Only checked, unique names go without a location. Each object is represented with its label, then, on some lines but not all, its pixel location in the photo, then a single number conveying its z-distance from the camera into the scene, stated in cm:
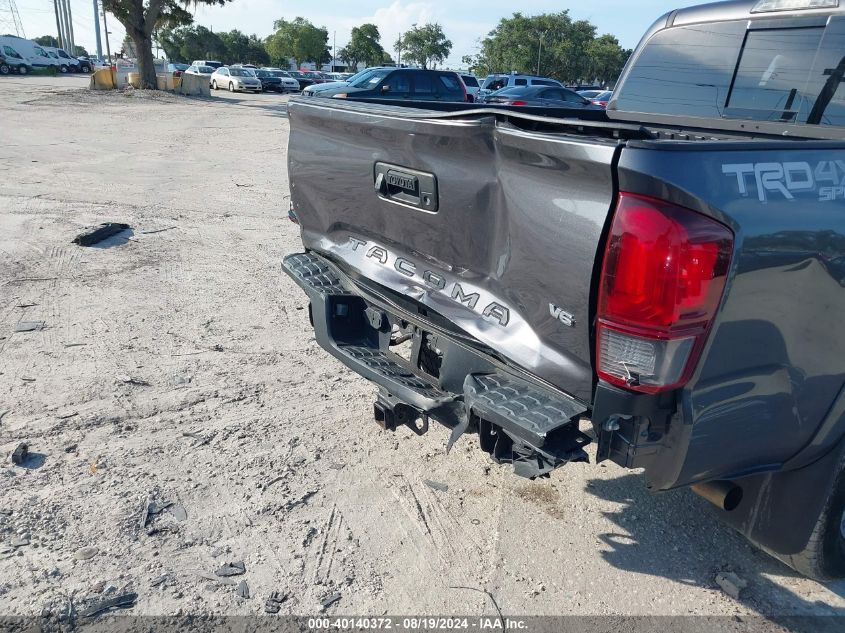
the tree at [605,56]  6278
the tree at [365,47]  9050
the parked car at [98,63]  6113
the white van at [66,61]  5278
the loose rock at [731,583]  283
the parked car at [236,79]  4066
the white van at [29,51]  4762
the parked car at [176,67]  5208
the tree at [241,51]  8969
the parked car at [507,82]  2654
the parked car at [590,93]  3132
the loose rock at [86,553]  285
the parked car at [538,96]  1884
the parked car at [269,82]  4225
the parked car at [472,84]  2786
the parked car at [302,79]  4828
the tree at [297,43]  8481
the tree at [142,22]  3141
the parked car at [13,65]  4659
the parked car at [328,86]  2067
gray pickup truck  204
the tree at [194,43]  8675
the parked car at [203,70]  4594
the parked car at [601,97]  2664
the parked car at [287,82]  4369
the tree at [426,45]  9169
